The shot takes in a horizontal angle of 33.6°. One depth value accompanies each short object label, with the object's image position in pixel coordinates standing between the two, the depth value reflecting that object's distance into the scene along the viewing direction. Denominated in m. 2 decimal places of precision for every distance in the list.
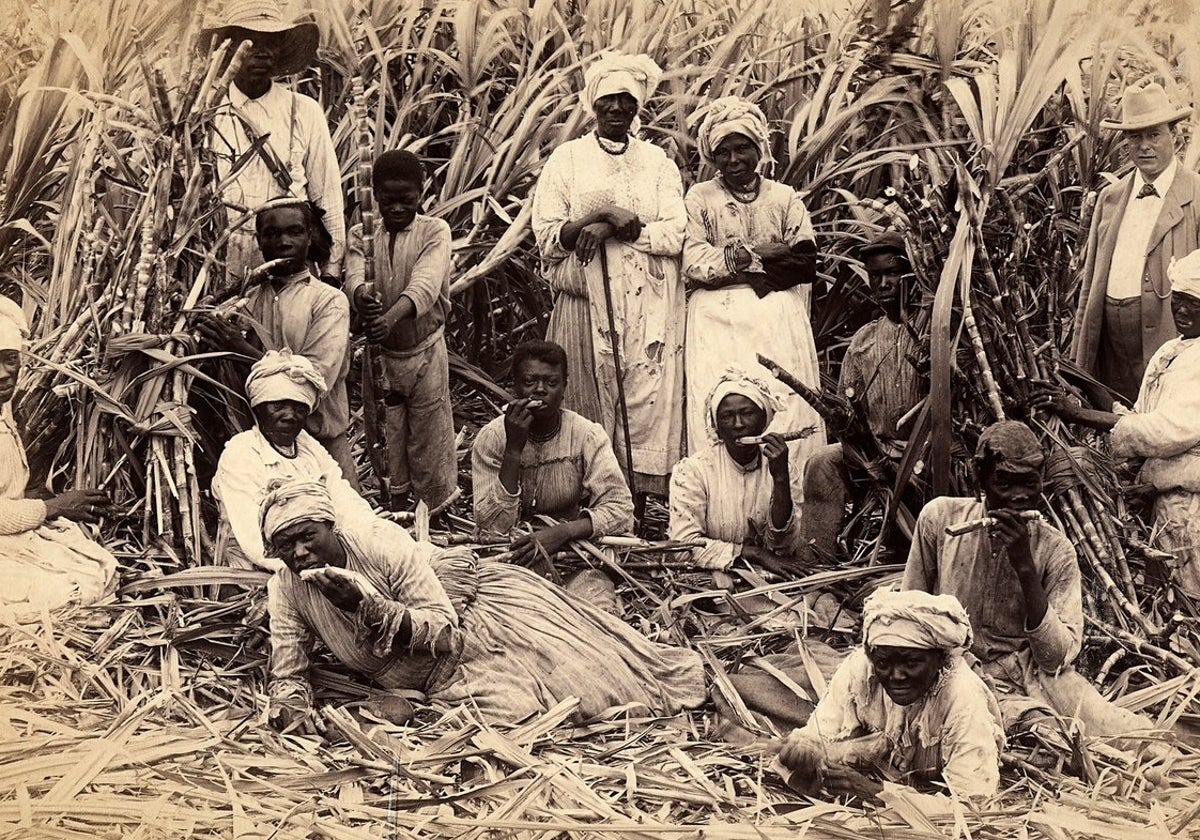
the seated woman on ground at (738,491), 6.48
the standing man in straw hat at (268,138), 6.53
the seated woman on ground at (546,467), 6.45
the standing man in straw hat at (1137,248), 6.50
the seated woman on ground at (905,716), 5.61
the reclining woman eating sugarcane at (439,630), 5.89
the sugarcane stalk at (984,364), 6.29
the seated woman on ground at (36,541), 6.19
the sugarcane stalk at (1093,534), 6.24
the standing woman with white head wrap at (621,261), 6.75
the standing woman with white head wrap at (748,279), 6.75
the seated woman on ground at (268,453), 6.12
